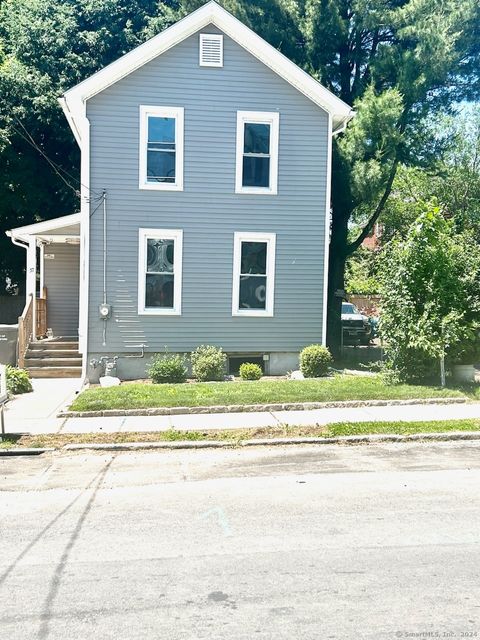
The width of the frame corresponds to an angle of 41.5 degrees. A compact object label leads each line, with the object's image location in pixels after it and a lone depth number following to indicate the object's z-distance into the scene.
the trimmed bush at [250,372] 14.95
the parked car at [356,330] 23.48
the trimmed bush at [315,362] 14.97
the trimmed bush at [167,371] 14.30
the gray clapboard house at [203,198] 15.16
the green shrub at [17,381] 13.45
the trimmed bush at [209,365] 14.64
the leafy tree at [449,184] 22.83
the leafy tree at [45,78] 24.77
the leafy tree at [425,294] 12.98
